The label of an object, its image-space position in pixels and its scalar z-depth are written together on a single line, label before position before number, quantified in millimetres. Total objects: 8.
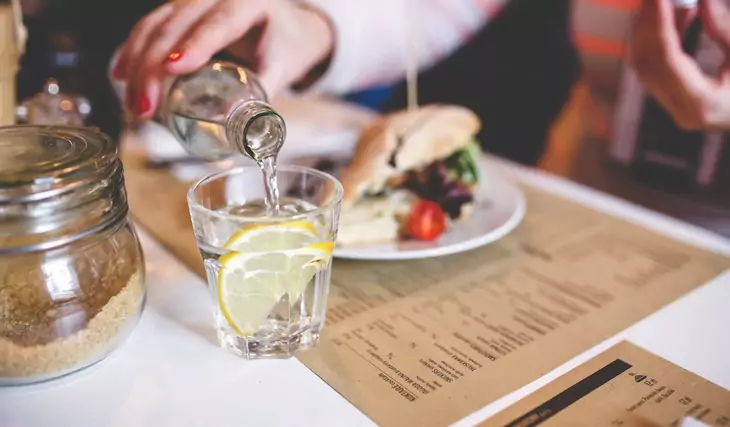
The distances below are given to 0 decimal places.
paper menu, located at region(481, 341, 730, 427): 475
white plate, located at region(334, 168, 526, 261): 684
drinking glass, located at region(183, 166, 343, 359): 521
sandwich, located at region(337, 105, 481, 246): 767
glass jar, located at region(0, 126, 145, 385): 464
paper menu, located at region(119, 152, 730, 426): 517
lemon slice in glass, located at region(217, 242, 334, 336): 530
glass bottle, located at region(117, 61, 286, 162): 560
